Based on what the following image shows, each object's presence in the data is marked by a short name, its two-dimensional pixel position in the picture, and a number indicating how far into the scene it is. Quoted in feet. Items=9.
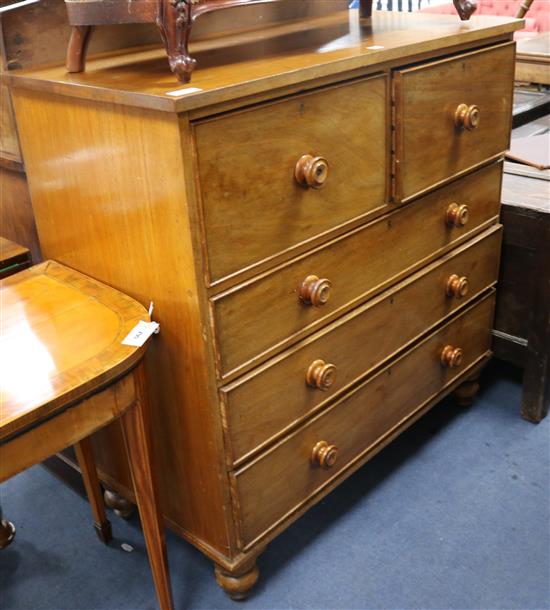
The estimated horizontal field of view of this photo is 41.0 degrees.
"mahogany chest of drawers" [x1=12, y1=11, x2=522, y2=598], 3.73
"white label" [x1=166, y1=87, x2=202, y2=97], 3.35
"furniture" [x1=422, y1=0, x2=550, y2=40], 19.47
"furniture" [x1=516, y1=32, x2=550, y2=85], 8.98
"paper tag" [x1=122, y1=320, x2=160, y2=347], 3.78
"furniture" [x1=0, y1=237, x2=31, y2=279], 4.78
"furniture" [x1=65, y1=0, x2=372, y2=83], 3.52
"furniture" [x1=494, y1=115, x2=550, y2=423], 5.99
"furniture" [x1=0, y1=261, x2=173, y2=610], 3.32
